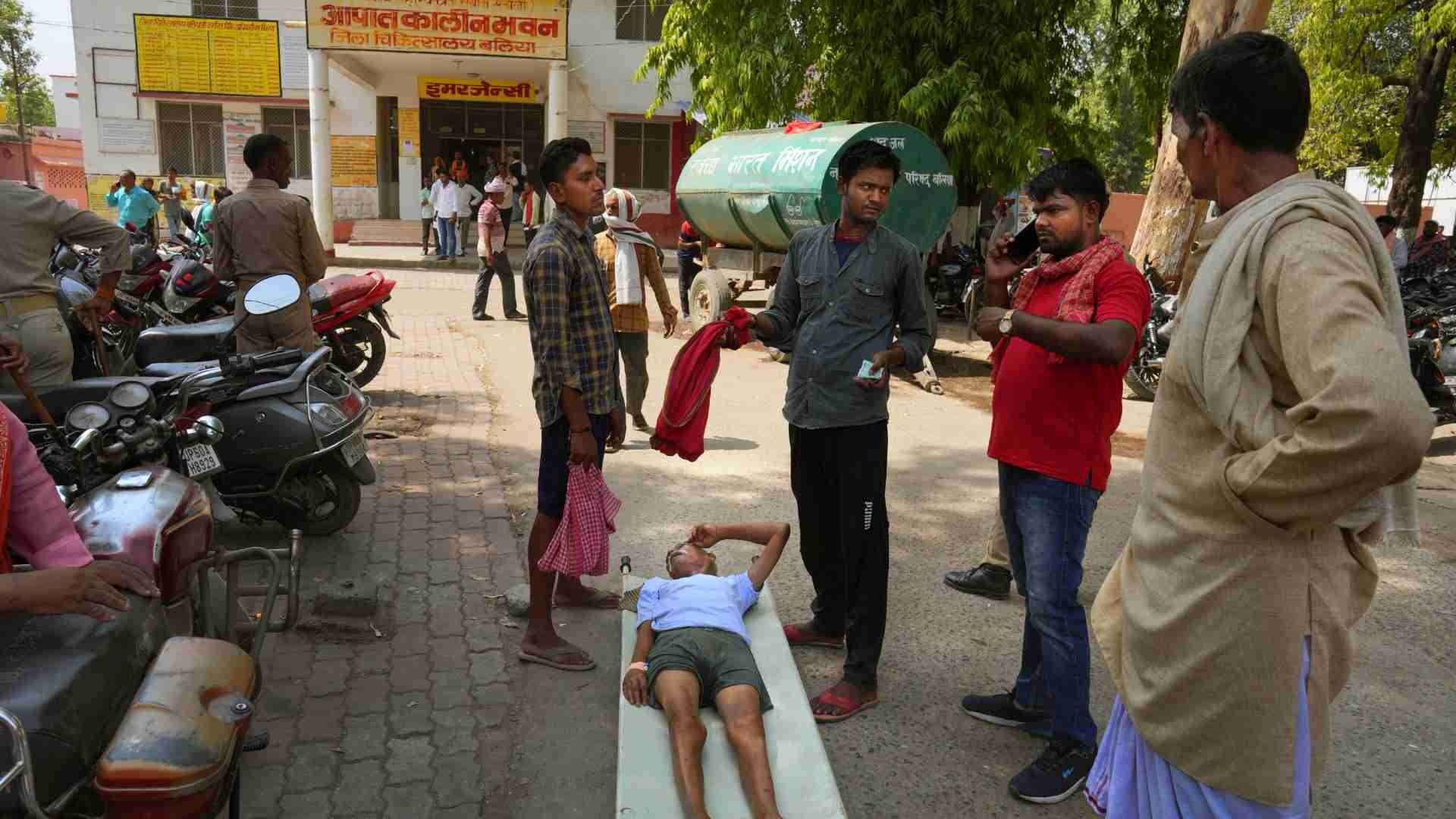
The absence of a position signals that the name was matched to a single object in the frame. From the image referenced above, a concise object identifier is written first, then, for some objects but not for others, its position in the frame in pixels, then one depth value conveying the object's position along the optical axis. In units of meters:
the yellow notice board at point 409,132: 24.64
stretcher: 2.83
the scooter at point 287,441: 4.82
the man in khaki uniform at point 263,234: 5.90
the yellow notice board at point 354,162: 24.45
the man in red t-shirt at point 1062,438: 3.14
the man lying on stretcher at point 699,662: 2.90
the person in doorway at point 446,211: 19.88
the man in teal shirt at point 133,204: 18.17
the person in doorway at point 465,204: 20.16
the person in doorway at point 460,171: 20.41
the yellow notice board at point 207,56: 23.59
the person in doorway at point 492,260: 12.34
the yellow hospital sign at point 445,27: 19.20
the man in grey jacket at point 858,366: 3.60
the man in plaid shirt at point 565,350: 3.74
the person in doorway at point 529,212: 16.48
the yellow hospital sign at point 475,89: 24.53
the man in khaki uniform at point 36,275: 4.50
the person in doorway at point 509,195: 18.48
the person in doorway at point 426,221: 21.50
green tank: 9.90
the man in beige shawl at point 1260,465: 1.55
